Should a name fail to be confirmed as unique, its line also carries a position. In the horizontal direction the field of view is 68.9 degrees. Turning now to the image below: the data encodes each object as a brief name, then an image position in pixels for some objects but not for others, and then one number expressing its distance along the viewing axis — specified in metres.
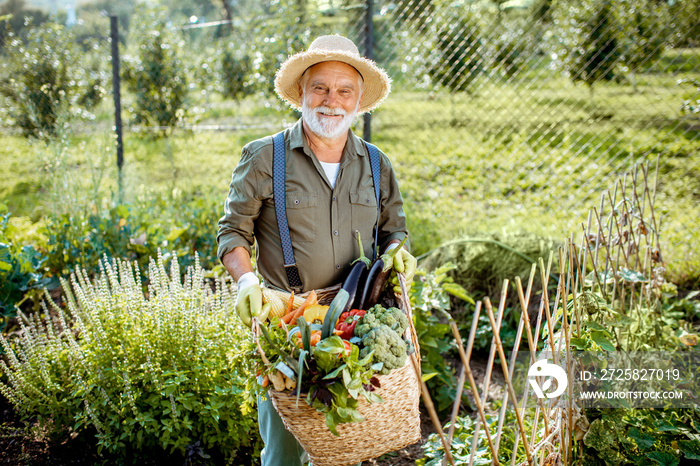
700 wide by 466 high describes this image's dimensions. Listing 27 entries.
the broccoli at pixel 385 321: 1.57
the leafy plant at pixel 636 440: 1.86
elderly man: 1.99
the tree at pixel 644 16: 5.35
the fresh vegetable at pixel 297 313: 1.75
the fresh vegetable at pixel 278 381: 1.48
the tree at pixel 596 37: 5.72
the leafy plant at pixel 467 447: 2.15
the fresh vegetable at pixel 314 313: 1.75
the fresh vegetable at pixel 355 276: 1.89
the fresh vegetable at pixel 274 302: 1.84
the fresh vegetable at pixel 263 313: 1.68
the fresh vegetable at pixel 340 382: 1.38
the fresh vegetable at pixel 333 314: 1.56
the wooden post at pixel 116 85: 5.55
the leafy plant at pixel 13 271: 2.89
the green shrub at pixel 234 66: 7.84
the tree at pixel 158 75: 7.43
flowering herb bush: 2.13
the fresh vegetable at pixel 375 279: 1.90
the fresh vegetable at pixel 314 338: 1.53
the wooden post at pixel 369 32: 4.50
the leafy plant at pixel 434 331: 2.87
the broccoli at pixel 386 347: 1.45
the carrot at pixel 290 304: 1.84
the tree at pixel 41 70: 6.68
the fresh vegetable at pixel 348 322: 1.66
